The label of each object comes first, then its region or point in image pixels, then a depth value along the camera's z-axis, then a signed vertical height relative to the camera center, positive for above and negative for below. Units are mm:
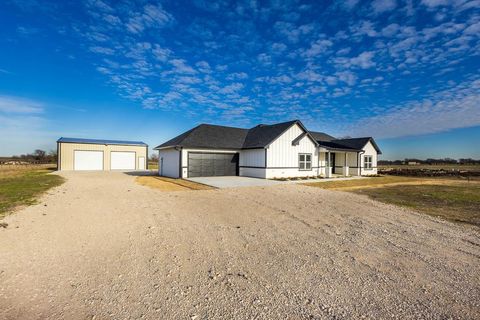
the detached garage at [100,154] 33469 +1133
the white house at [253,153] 22281 +939
